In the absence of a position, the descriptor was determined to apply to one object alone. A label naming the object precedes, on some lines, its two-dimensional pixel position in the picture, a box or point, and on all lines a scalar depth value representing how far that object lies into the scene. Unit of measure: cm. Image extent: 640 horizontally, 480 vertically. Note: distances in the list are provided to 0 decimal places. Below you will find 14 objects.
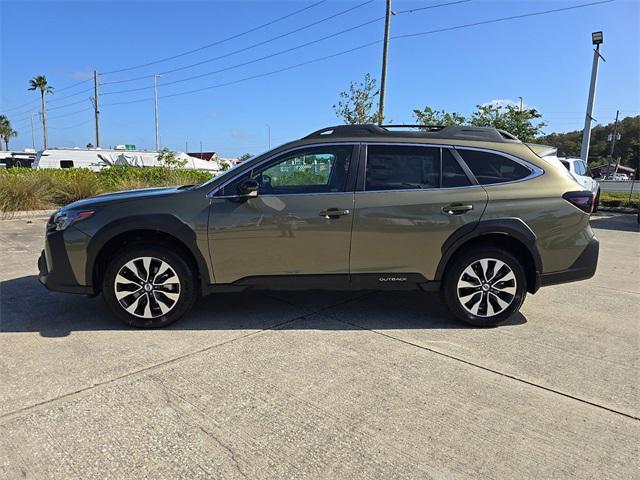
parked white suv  1213
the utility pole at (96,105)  4478
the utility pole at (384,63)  1825
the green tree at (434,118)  2231
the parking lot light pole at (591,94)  1909
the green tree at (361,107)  2036
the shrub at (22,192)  1180
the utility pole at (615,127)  7938
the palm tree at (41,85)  6115
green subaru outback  398
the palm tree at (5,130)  9556
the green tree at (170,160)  2103
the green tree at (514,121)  2223
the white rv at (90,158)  3009
